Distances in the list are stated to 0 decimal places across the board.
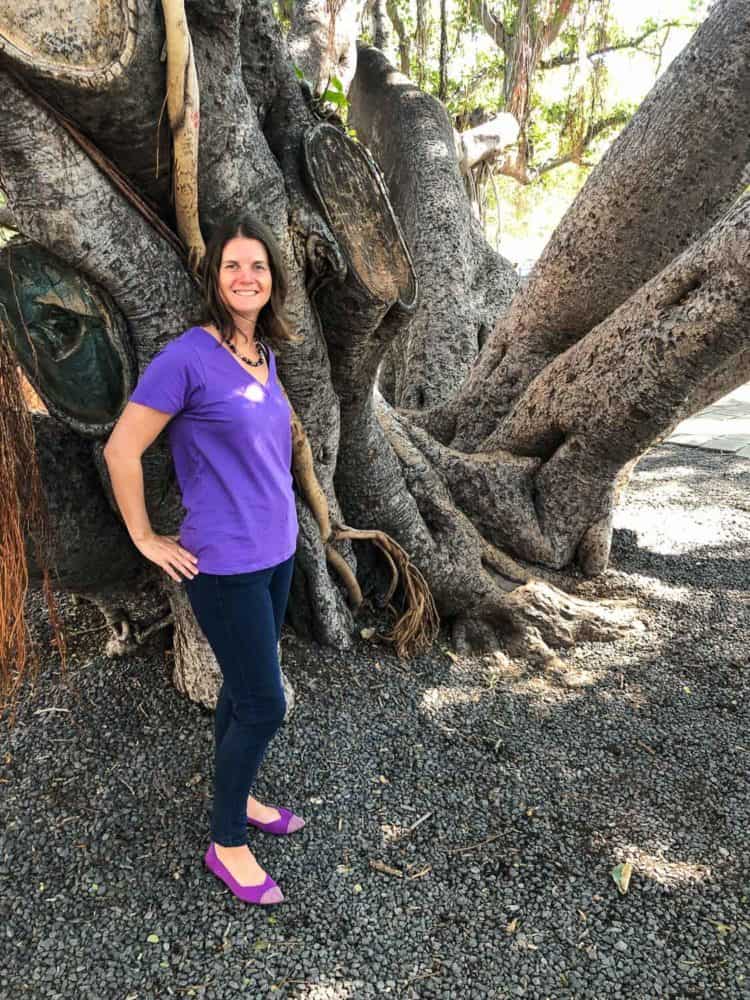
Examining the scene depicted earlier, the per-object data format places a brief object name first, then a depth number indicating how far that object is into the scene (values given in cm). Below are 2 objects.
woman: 150
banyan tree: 165
